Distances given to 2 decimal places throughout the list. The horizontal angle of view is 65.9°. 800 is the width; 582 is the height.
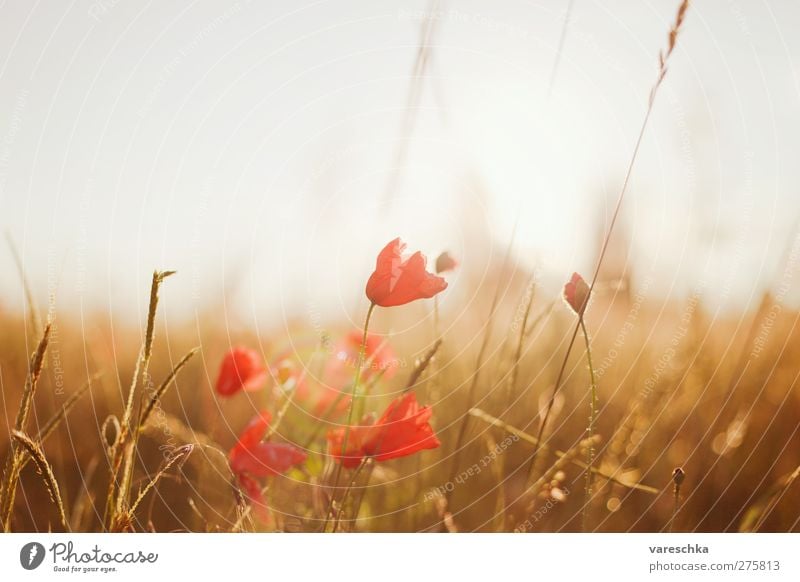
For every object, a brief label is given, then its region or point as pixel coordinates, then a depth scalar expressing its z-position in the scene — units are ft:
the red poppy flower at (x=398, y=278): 2.06
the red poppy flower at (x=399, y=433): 1.99
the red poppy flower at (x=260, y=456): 2.13
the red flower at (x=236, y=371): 2.38
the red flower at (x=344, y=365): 2.64
